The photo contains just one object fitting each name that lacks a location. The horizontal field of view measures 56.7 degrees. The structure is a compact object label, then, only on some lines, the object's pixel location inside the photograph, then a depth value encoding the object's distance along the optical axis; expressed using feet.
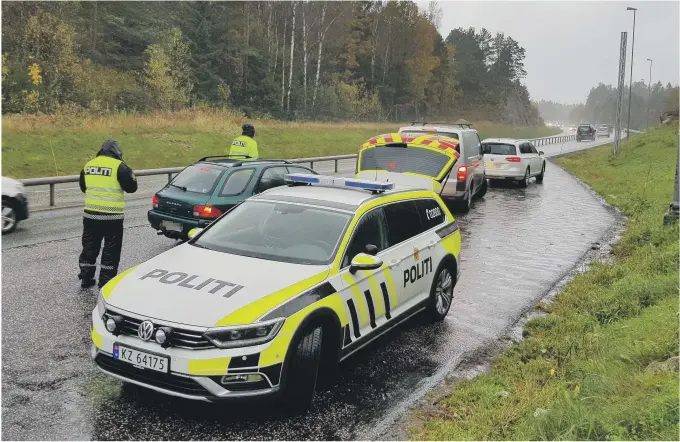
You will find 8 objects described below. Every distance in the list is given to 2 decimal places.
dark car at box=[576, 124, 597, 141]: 228.43
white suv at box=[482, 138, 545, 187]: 73.82
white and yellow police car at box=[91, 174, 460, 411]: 13.84
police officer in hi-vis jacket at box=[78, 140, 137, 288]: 24.79
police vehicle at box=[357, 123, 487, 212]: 42.37
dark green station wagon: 31.04
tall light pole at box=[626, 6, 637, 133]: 123.95
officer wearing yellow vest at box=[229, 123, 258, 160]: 39.63
